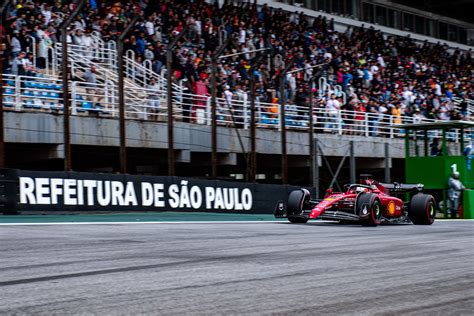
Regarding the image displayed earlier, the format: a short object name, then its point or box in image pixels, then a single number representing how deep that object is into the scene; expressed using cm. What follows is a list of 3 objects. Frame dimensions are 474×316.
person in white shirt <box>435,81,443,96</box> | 3928
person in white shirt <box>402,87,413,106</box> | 3603
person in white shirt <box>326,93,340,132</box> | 3003
